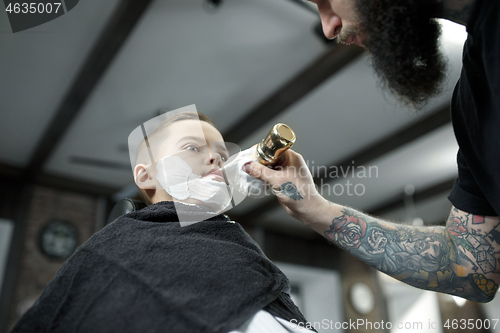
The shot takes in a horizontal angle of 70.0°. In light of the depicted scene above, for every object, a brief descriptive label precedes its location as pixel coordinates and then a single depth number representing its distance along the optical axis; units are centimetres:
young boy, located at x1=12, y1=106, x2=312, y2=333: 79
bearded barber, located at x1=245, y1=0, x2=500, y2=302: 80
